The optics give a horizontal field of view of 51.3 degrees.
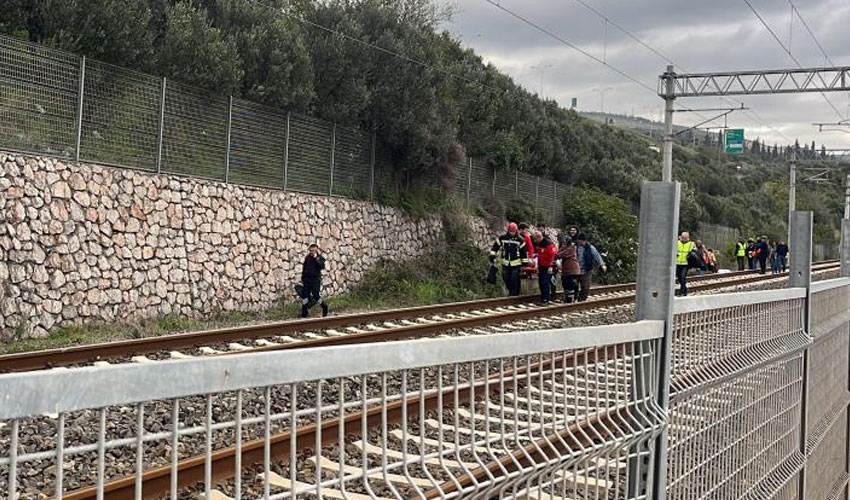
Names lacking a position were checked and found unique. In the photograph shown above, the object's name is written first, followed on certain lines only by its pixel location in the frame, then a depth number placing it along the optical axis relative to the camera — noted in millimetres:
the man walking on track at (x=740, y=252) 42269
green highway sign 45500
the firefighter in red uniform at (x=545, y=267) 20112
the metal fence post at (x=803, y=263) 7465
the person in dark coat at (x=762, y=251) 40969
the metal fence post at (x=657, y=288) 3859
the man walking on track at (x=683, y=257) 22281
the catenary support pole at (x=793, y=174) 41844
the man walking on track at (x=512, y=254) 20234
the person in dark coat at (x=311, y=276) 17016
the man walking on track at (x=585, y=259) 20172
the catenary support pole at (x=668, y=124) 26859
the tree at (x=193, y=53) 18719
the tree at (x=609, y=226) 32062
